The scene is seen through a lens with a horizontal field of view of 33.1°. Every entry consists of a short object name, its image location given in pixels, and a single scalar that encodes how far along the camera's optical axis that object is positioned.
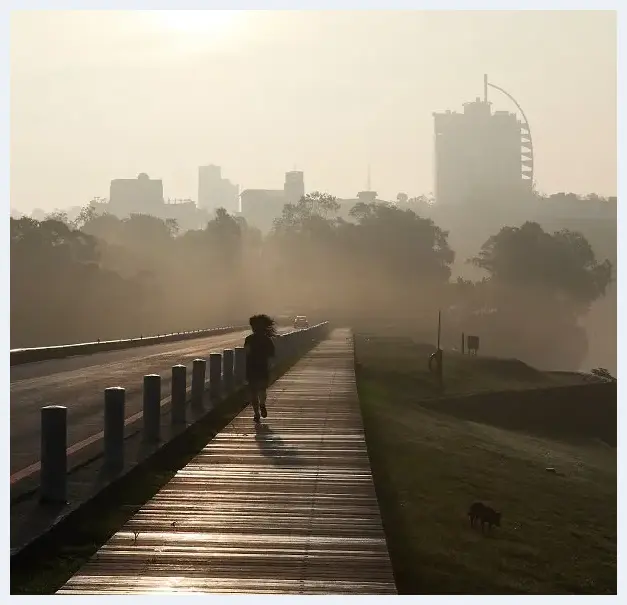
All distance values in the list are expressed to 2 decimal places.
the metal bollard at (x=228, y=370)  24.97
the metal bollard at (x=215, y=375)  23.25
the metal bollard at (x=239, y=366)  27.42
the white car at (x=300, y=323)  103.70
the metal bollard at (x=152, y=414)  15.07
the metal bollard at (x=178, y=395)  17.58
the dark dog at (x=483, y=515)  13.41
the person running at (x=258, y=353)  18.31
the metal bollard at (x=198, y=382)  20.45
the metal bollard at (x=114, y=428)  12.66
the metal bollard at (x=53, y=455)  10.36
